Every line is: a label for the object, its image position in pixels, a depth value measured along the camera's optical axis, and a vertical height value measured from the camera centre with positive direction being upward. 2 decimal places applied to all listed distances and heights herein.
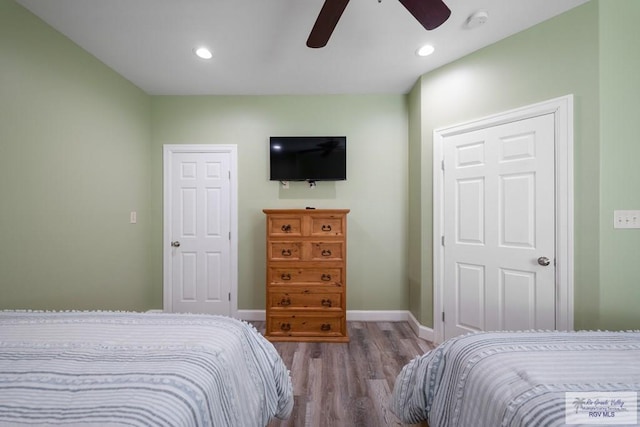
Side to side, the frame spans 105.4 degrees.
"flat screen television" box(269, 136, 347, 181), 2.81 +0.63
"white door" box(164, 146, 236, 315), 2.95 -0.25
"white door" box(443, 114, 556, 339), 1.85 -0.13
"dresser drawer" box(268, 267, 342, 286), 2.49 -0.63
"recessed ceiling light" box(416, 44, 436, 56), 2.10 +1.43
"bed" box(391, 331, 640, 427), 0.75 -0.56
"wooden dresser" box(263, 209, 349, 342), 2.48 -0.60
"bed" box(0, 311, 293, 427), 0.63 -0.50
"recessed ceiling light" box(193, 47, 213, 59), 2.13 +1.43
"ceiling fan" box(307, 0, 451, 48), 1.29 +1.12
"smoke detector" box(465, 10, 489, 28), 1.73 +1.41
